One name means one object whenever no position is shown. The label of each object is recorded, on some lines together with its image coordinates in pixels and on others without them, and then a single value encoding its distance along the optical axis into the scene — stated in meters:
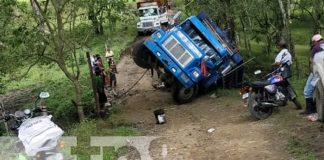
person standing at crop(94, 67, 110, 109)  14.76
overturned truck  15.28
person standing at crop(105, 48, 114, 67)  20.59
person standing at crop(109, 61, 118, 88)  18.39
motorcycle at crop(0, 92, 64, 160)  6.21
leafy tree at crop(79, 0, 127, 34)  12.98
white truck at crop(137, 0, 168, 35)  31.33
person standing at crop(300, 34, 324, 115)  9.40
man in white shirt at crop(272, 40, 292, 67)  11.56
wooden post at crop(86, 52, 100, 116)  13.17
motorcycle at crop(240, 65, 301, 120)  11.05
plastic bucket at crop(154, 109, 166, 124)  12.71
